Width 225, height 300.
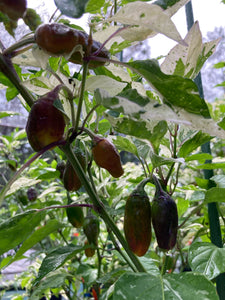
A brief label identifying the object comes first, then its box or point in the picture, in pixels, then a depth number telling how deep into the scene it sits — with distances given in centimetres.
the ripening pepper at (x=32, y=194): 98
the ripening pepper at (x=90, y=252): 59
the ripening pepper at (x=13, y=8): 25
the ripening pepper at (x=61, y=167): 60
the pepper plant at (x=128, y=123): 27
